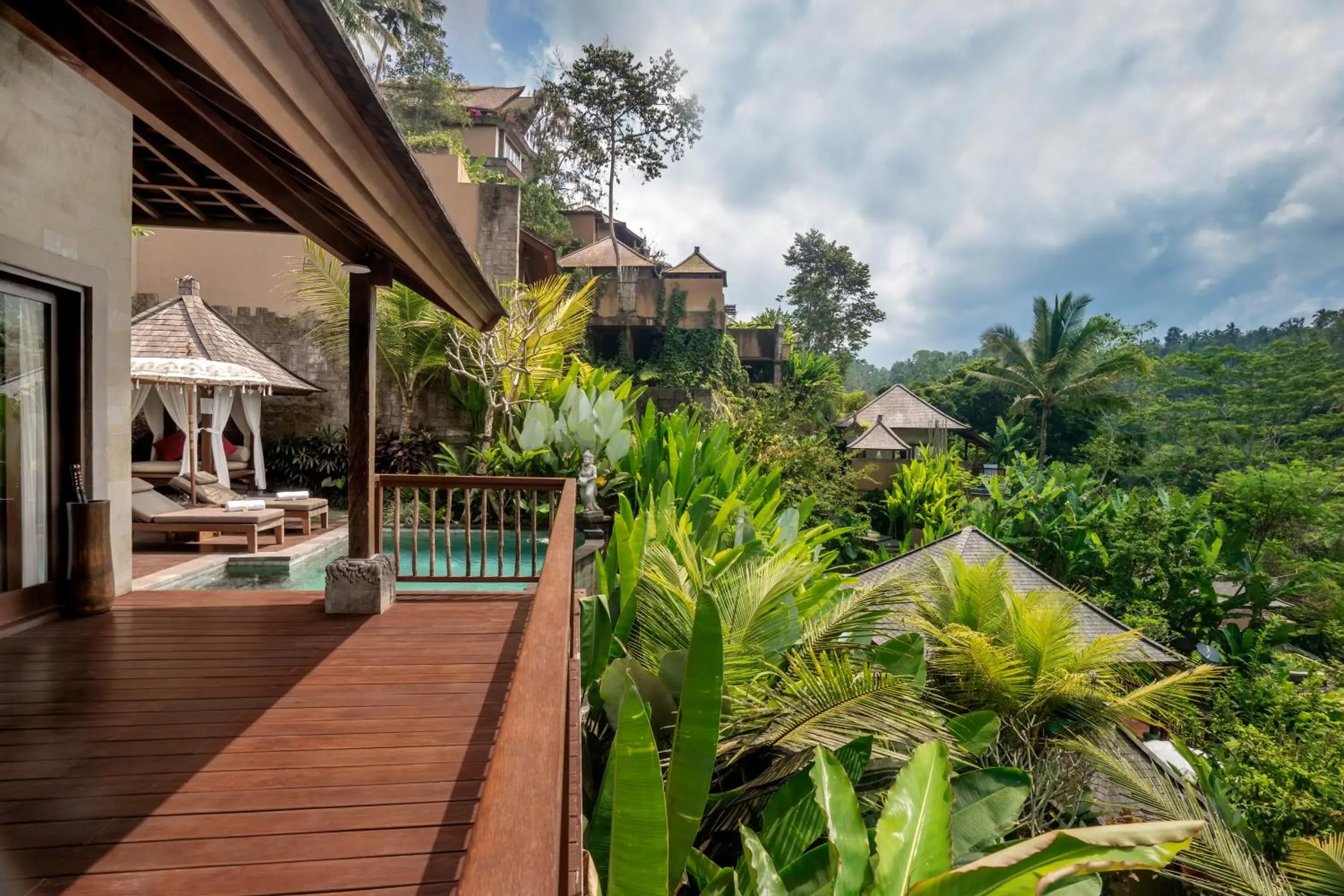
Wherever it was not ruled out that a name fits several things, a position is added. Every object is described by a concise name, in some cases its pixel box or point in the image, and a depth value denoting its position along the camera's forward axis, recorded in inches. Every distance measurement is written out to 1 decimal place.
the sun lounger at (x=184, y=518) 227.6
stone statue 306.0
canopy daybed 262.8
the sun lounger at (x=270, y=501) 269.6
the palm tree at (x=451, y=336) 409.7
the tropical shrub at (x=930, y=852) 65.6
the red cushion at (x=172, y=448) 321.4
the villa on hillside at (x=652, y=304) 712.4
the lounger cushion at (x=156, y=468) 295.1
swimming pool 229.3
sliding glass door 117.3
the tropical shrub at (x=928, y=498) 527.2
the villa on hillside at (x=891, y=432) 682.2
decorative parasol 246.2
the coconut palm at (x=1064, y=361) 967.0
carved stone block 137.6
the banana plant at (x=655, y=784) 64.7
